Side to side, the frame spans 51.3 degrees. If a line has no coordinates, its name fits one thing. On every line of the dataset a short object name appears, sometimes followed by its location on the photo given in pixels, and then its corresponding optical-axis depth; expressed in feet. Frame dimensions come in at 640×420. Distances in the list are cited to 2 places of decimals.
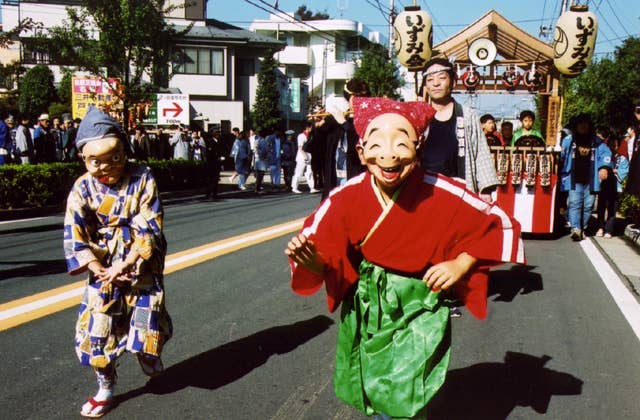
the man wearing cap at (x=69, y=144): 55.36
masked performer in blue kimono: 11.21
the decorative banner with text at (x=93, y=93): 56.44
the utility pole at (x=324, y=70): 178.81
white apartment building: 192.75
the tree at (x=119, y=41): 50.49
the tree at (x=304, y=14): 265.67
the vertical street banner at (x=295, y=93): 167.94
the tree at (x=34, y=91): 123.76
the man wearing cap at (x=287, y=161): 69.10
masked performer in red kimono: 8.78
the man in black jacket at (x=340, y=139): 16.67
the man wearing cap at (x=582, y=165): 32.78
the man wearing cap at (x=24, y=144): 49.83
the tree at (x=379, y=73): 124.36
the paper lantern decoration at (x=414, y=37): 45.37
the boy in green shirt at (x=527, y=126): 32.40
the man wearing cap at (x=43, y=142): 51.70
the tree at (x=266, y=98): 143.43
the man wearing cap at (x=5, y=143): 45.65
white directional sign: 64.13
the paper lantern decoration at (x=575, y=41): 36.91
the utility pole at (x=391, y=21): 106.43
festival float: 32.91
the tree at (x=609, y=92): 94.02
